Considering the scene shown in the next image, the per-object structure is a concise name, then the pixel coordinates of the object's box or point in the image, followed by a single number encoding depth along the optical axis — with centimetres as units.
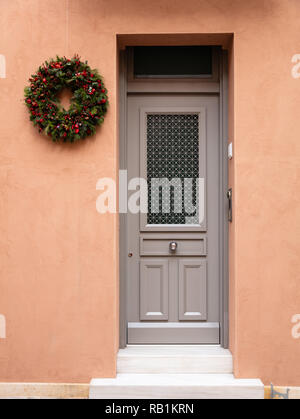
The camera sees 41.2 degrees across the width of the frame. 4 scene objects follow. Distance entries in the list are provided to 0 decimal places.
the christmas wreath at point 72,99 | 357
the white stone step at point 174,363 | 372
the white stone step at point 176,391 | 346
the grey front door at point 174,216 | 401
